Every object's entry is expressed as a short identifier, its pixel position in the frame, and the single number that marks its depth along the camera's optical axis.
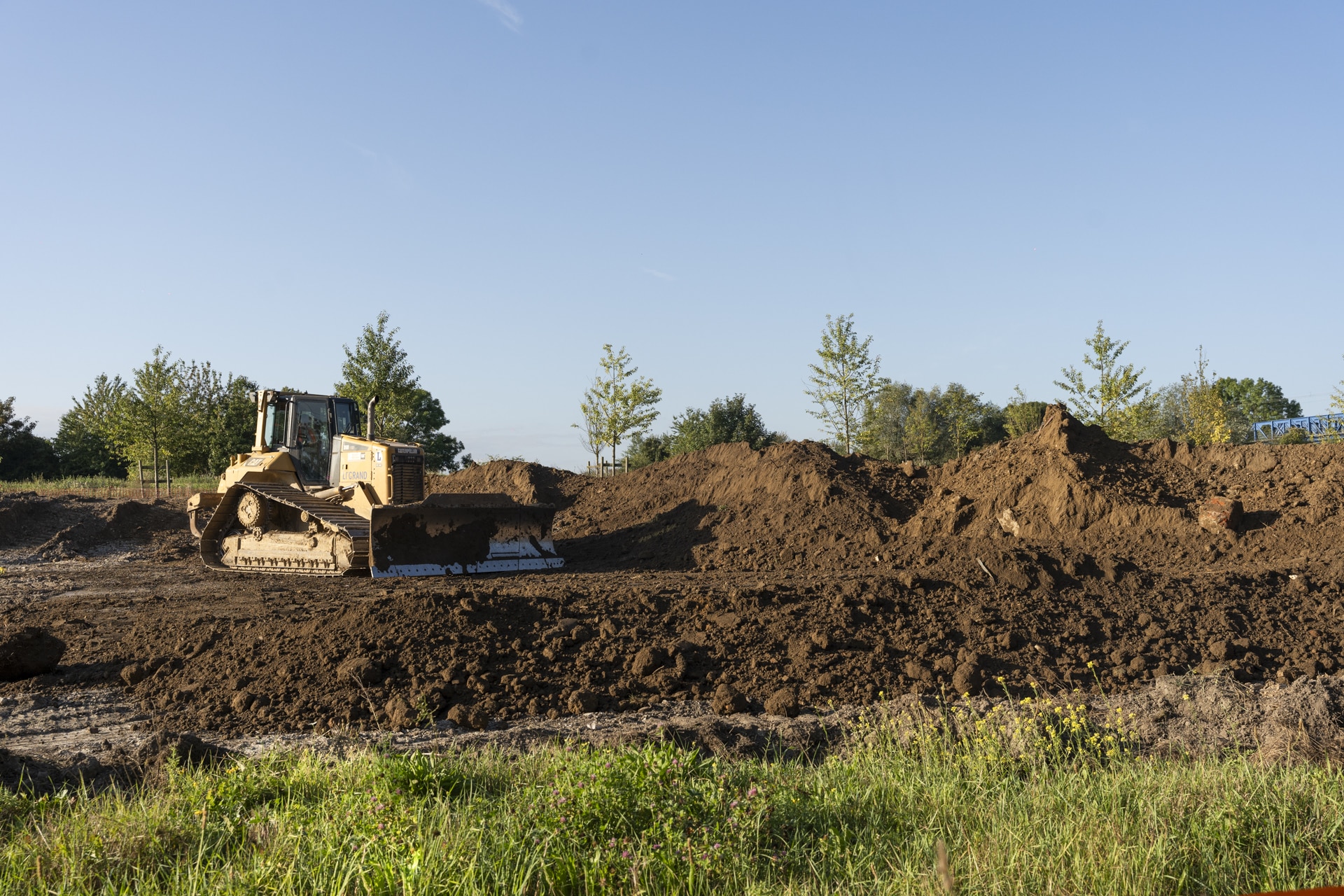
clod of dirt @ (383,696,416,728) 6.18
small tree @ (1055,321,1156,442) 25.83
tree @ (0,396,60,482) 45.12
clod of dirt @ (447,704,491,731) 6.19
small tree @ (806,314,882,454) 28.52
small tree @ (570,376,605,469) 30.58
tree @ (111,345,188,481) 29.81
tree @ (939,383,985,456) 38.25
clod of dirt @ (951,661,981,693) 7.09
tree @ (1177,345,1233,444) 27.25
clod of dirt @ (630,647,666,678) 7.34
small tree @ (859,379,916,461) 41.93
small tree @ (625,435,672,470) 34.16
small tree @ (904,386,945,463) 36.56
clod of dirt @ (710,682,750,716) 6.66
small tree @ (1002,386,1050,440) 39.88
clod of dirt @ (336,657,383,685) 6.83
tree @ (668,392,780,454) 31.64
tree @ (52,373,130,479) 42.03
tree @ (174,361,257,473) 31.03
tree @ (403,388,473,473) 45.56
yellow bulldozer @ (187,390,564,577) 14.39
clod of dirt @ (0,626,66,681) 7.59
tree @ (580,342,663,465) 30.22
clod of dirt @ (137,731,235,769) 4.99
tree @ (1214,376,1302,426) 62.59
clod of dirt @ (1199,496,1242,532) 13.73
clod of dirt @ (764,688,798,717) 6.60
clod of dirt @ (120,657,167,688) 7.46
